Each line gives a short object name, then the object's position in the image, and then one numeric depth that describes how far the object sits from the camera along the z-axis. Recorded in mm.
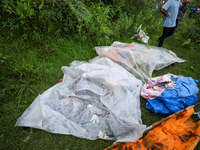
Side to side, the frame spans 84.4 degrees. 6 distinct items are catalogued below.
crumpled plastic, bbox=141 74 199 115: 1771
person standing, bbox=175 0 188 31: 2894
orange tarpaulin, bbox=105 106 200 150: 1396
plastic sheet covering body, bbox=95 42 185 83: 2348
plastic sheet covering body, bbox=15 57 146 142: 1470
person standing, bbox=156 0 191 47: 2621
